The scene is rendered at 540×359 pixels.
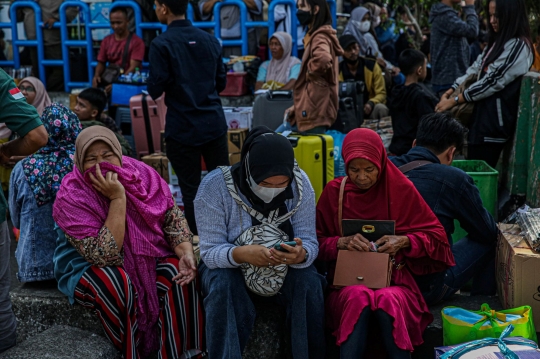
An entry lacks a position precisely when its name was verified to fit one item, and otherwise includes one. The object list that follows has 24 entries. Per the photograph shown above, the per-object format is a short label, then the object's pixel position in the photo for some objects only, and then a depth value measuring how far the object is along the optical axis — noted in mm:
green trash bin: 4242
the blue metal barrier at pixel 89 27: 7582
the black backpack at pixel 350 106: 6316
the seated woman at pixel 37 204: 3607
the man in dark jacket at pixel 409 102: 5488
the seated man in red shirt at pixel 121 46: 7848
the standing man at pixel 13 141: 2795
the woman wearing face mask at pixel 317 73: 5520
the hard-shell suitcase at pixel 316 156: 4887
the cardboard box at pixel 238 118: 6906
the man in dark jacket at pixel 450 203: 3441
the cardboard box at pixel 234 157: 6414
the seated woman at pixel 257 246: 3068
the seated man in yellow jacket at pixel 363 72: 7465
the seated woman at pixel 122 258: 3217
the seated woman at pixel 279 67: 7176
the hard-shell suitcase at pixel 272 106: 6594
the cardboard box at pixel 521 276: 3303
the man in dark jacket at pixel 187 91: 4609
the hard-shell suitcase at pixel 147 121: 6914
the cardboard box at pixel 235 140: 6469
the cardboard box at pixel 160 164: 6301
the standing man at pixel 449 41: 6660
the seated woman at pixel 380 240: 3062
